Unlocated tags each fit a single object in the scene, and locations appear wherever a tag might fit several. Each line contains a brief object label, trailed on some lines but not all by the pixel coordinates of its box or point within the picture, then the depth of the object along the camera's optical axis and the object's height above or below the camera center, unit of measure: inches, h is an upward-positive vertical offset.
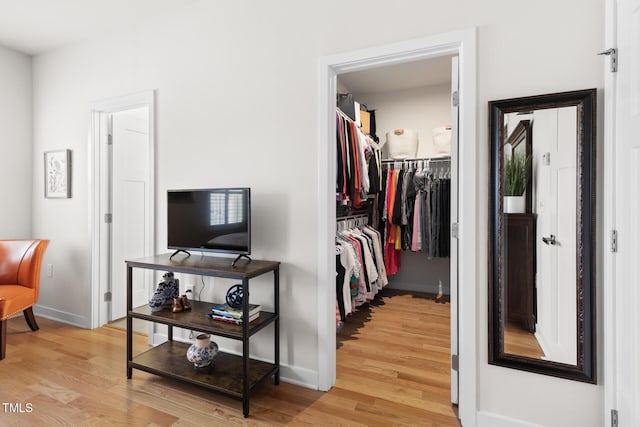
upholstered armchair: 116.2 -20.8
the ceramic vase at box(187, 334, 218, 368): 84.2 -35.0
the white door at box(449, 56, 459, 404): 75.3 -0.1
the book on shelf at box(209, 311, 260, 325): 80.7 -25.8
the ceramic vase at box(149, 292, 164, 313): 91.3 -24.4
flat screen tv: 85.4 -2.3
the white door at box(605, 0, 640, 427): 53.1 -1.3
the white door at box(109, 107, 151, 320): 134.8 +4.8
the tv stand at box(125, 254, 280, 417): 76.1 -27.6
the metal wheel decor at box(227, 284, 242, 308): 83.2 -21.4
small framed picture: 133.4 +14.7
